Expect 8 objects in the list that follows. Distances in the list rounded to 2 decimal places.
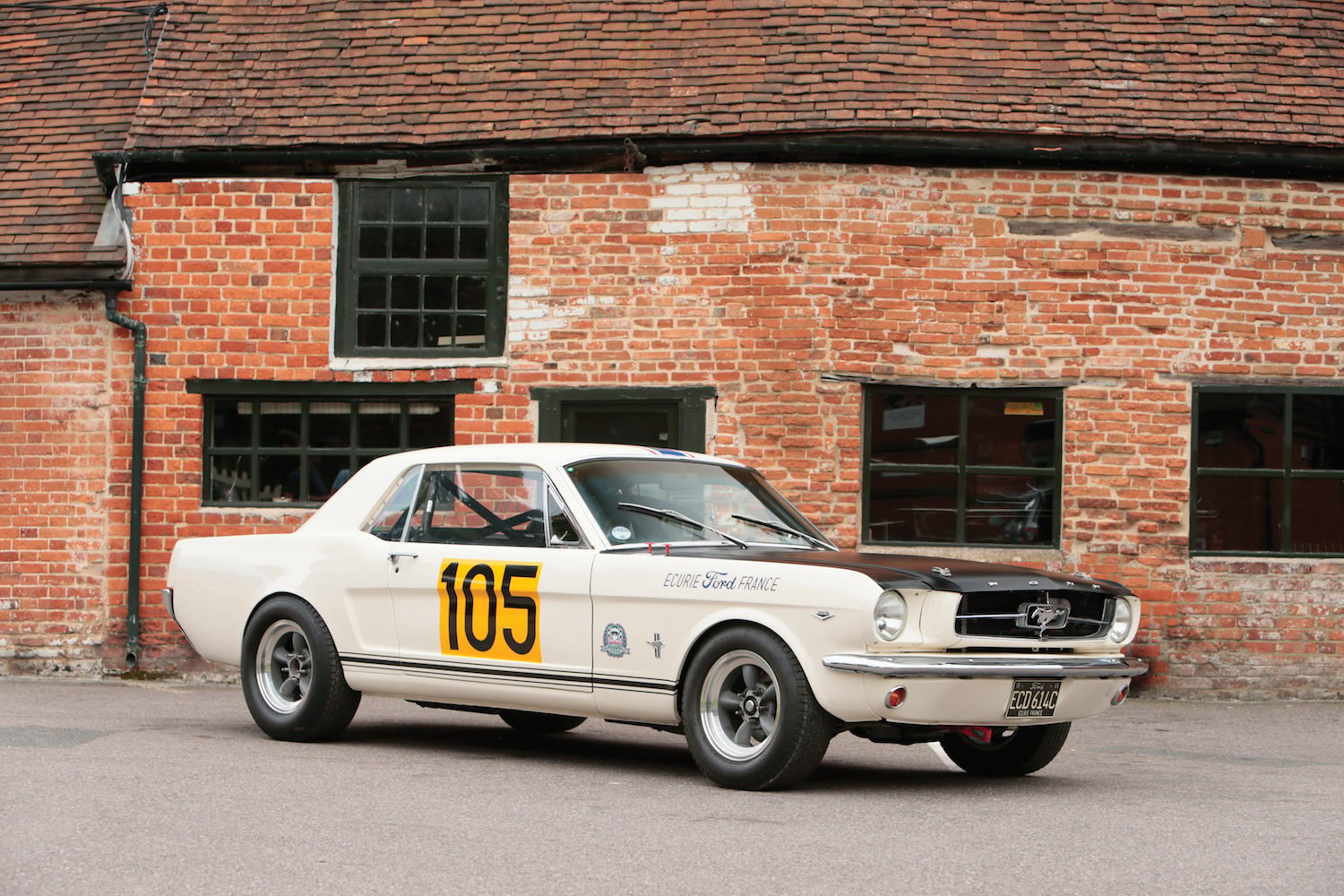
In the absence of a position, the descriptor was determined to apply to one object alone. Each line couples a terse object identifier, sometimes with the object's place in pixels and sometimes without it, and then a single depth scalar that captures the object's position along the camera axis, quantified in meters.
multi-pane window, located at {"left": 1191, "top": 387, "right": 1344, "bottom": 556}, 13.21
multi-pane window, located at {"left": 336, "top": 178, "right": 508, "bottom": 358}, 13.58
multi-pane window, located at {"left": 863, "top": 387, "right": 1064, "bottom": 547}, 13.12
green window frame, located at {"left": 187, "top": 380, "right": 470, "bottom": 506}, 13.60
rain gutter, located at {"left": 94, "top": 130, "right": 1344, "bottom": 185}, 12.89
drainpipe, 13.47
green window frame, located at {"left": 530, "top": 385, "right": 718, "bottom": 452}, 13.12
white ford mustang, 7.15
